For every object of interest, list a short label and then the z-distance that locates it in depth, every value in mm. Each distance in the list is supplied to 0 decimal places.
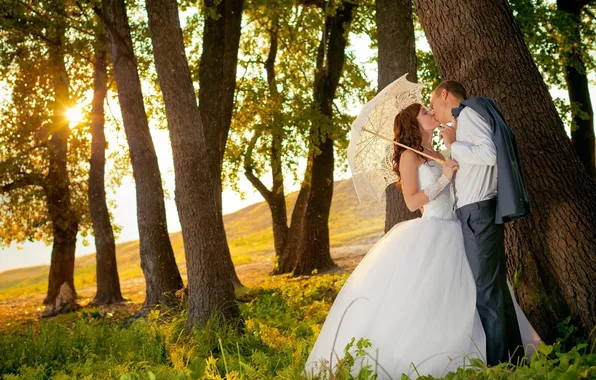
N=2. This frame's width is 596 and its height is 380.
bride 5188
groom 5203
